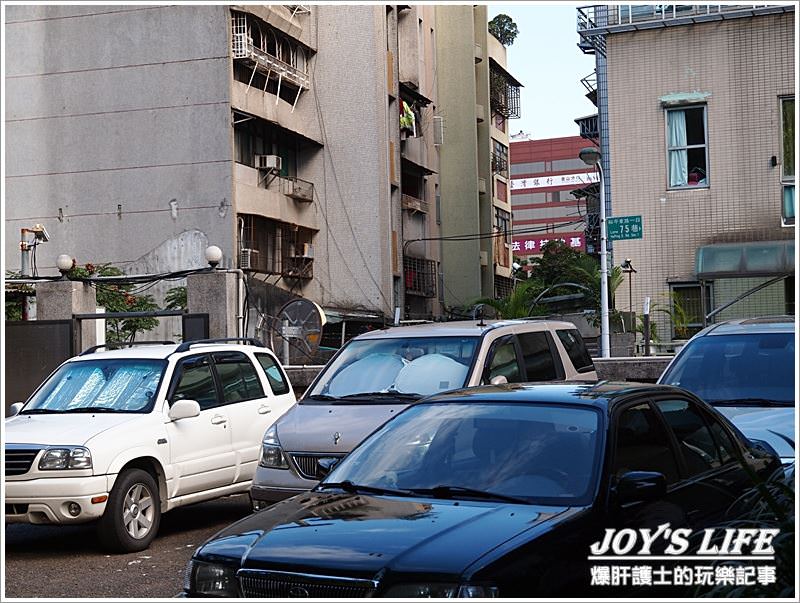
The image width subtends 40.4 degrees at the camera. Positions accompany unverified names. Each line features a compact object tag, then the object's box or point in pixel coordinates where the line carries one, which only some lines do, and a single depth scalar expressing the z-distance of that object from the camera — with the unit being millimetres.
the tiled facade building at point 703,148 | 23266
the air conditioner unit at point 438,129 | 46906
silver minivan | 9094
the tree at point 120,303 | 29609
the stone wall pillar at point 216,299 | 18766
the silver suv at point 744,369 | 9086
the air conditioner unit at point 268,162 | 34250
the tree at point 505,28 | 69688
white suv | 9297
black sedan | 4617
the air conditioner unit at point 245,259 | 33031
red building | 124375
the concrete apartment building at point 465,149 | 49156
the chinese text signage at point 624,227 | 20406
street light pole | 21234
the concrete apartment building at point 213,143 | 33219
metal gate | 19438
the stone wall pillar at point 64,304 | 19594
